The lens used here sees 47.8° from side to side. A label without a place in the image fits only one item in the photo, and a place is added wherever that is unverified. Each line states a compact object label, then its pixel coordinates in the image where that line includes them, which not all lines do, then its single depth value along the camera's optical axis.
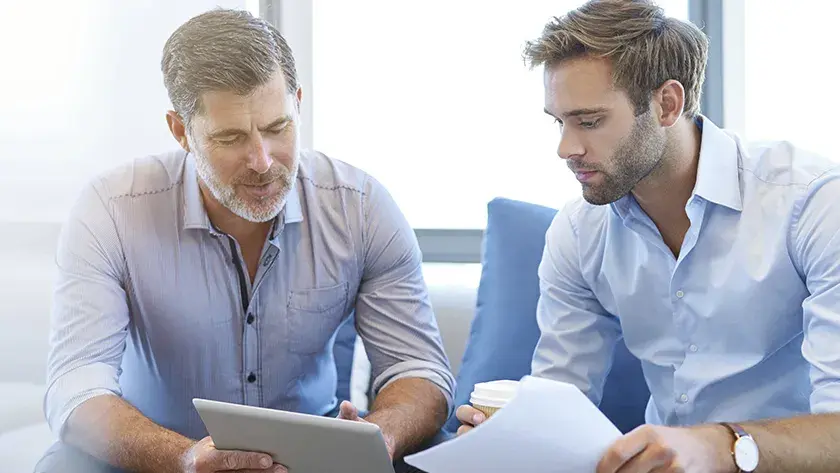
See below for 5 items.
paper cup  1.27
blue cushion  1.82
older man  1.59
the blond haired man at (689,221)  1.43
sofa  1.74
